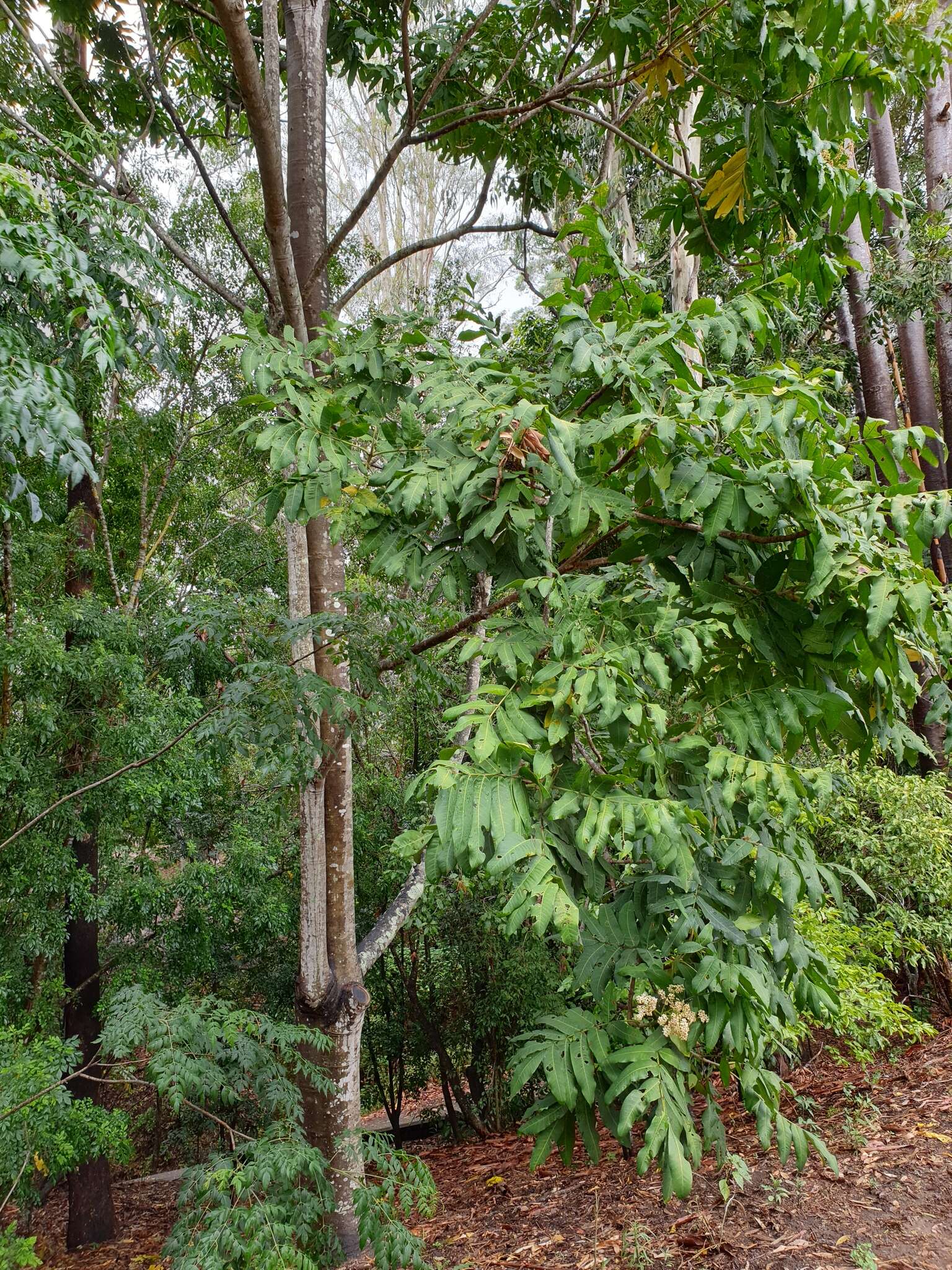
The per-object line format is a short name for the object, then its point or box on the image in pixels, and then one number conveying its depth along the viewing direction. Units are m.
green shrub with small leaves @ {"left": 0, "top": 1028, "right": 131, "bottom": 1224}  3.55
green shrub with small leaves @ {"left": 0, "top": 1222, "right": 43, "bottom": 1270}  2.96
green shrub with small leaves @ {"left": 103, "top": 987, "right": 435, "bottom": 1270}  2.65
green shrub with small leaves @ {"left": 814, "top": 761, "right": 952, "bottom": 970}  4.82
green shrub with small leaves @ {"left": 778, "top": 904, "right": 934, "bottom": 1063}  4.11
